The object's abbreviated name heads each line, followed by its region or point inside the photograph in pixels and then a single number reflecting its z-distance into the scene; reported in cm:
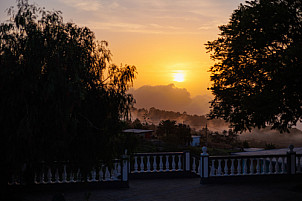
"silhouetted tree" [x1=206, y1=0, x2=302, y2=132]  1589
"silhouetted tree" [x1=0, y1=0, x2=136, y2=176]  874
